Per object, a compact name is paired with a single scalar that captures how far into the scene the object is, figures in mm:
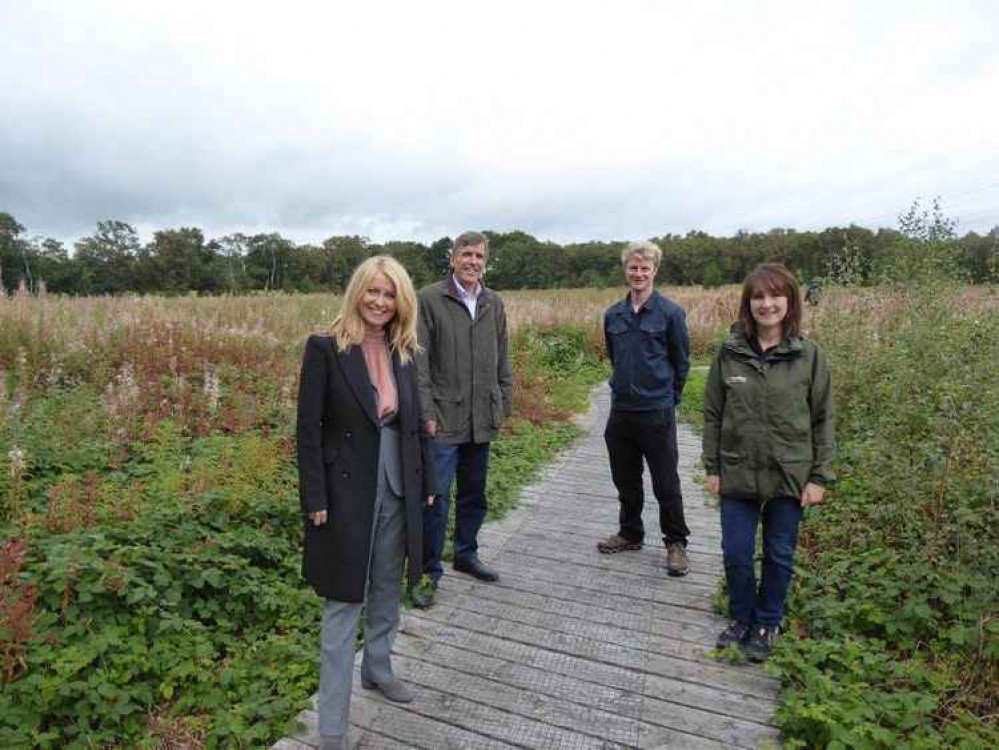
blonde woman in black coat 2402
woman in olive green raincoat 3033
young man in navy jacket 4074
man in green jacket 3736
